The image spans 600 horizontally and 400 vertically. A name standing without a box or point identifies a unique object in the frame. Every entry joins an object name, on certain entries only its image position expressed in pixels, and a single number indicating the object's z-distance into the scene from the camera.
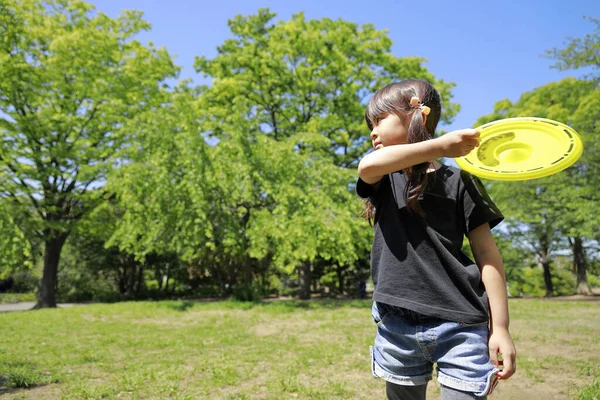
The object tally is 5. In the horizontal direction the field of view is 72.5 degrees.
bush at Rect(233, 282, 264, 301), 15.36
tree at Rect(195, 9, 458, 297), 12.81
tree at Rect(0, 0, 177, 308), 14.98
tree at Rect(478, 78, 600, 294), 15.45
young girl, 1.55
